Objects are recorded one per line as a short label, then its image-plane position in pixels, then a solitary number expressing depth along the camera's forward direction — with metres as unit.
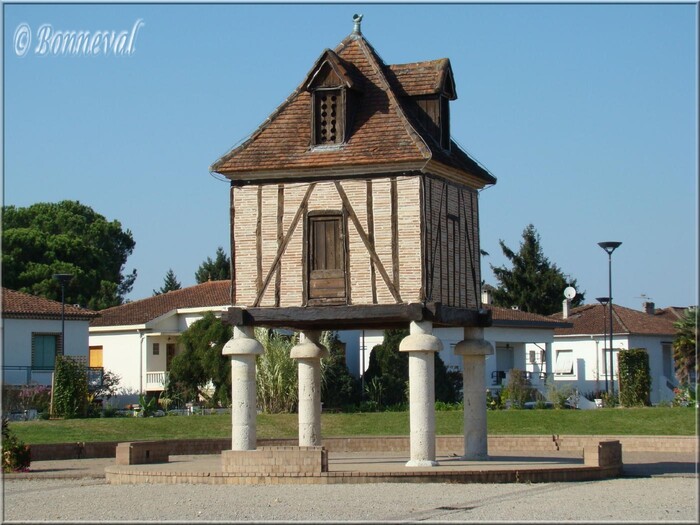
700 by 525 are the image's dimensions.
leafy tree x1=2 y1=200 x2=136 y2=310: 72.25
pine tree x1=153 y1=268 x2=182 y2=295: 97.69
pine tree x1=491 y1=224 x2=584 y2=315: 80.06
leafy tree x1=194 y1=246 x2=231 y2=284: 92.56
